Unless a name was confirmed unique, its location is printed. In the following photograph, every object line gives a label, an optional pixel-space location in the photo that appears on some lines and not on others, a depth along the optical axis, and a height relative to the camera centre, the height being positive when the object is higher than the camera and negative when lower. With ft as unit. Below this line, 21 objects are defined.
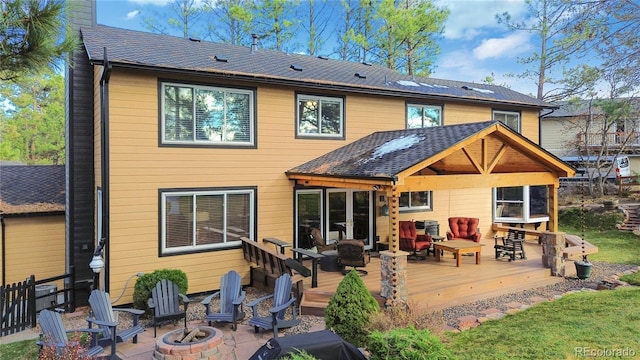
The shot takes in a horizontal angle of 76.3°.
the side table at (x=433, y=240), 35.76 -5.40
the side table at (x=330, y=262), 30.60 -6.25
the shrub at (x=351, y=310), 18.39 -6.02
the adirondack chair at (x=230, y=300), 21.95 -6.71
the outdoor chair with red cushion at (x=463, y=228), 37.42 -4.51
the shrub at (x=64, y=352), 15.49 -6.75
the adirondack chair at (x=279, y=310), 20.72 -6.80
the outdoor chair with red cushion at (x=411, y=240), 33.83 -5.12
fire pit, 16.83 -7.00
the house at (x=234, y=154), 26.94 +1.90
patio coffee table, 31.55 -5.35
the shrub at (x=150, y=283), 25.40 -6.57
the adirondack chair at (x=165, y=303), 22.32 -6.93
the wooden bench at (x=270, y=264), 24.92 -5.51
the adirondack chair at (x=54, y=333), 17.02 -6.56
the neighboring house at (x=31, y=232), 34.81 -4.63
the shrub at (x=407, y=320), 17.79 -6.56
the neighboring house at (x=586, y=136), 76.48 +8.89
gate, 25.04 -8.03
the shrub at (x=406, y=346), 13.25 -5.57
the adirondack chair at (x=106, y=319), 18.95 -6.72
